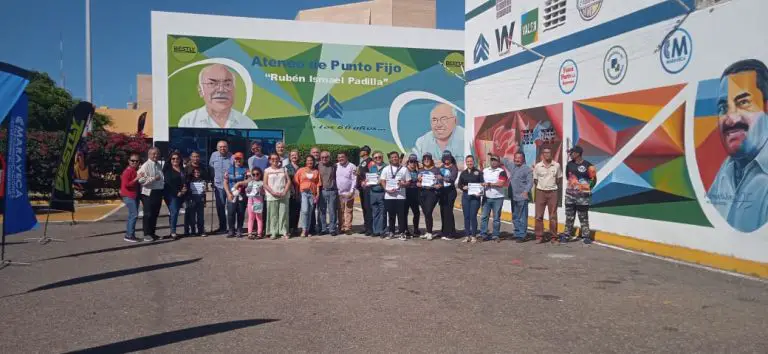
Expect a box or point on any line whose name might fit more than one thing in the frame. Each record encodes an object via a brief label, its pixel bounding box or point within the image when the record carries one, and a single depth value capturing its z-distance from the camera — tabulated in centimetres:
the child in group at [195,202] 1068
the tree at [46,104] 3888
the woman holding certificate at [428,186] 1061
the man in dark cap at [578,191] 1020
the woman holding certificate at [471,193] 1053
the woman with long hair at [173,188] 1045
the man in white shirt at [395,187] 1062
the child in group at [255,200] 1054
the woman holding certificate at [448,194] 1075
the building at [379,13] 4447
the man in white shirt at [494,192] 1053
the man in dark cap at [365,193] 1113
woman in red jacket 1008
